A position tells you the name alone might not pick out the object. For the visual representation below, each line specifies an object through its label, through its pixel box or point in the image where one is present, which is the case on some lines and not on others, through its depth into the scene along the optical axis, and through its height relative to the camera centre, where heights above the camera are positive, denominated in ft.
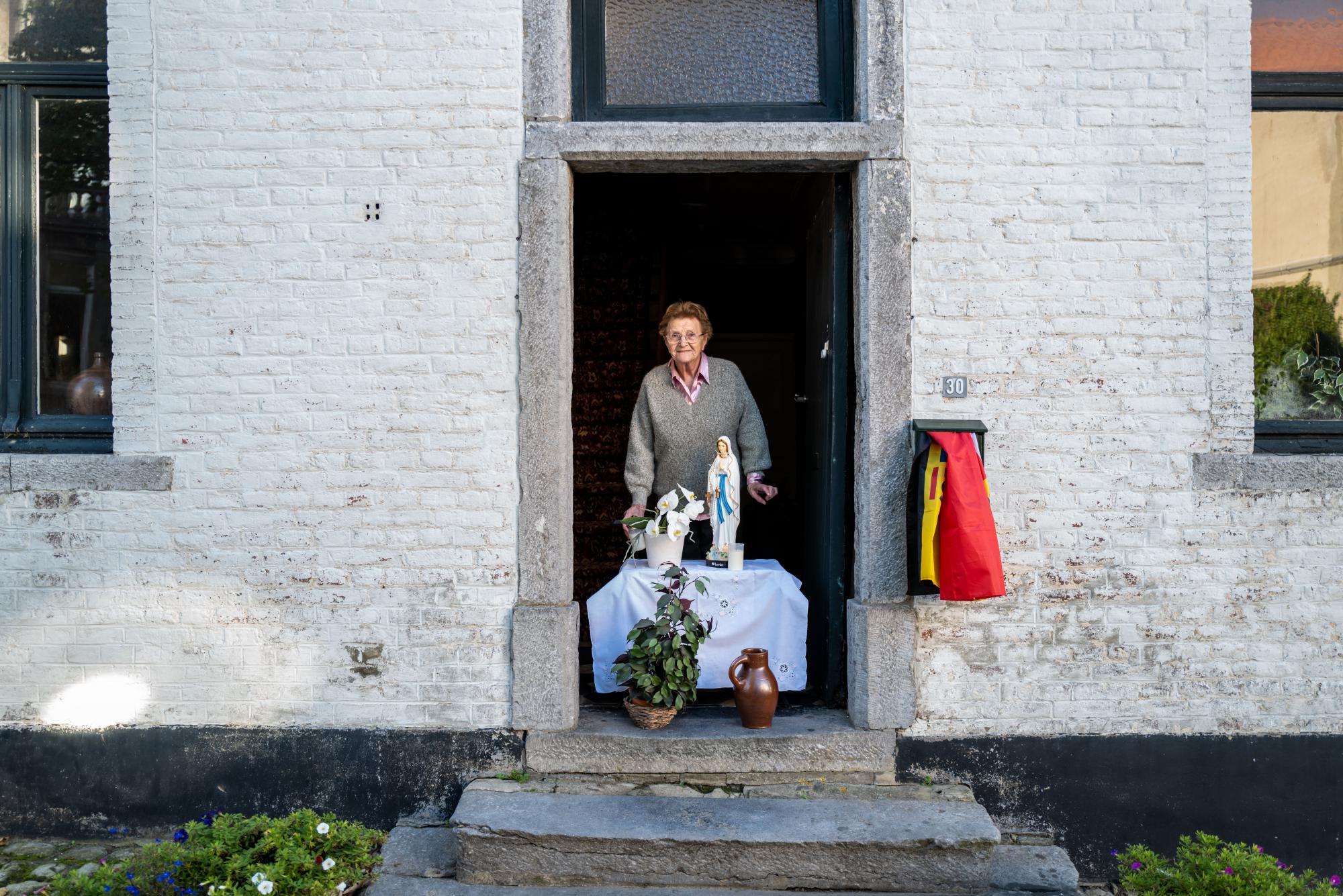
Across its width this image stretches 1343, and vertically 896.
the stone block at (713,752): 13.03 -4.33
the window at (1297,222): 14.08 +3.21
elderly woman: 15.65 +0.30
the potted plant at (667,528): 13.99 -1.32
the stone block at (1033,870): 11.81 -5.54
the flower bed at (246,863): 11.12 -5.09
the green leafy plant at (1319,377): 14.30 +0.87
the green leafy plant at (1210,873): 10.84 -5.22
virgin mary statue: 14.55 -0.95
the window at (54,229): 14.24 +3.26
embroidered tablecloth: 14.14 -2.72
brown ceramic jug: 13.24 -3.53
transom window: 13.92 +5.58
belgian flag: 12.23 -1.15
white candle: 14.25 -1.79
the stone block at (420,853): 12.12 -5.40
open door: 14.21 -0.26
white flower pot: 14.19 -1.66
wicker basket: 13.19 -3.86
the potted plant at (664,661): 13.09 -3.10
